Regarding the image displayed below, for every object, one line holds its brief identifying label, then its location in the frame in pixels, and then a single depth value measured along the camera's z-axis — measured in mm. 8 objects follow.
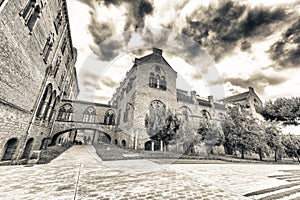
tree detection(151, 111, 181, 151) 16083
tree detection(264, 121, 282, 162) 18938
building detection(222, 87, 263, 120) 37281
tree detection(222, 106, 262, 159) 18906
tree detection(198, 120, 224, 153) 17703
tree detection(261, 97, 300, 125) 23858
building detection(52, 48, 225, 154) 18609
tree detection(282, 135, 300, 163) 20242
